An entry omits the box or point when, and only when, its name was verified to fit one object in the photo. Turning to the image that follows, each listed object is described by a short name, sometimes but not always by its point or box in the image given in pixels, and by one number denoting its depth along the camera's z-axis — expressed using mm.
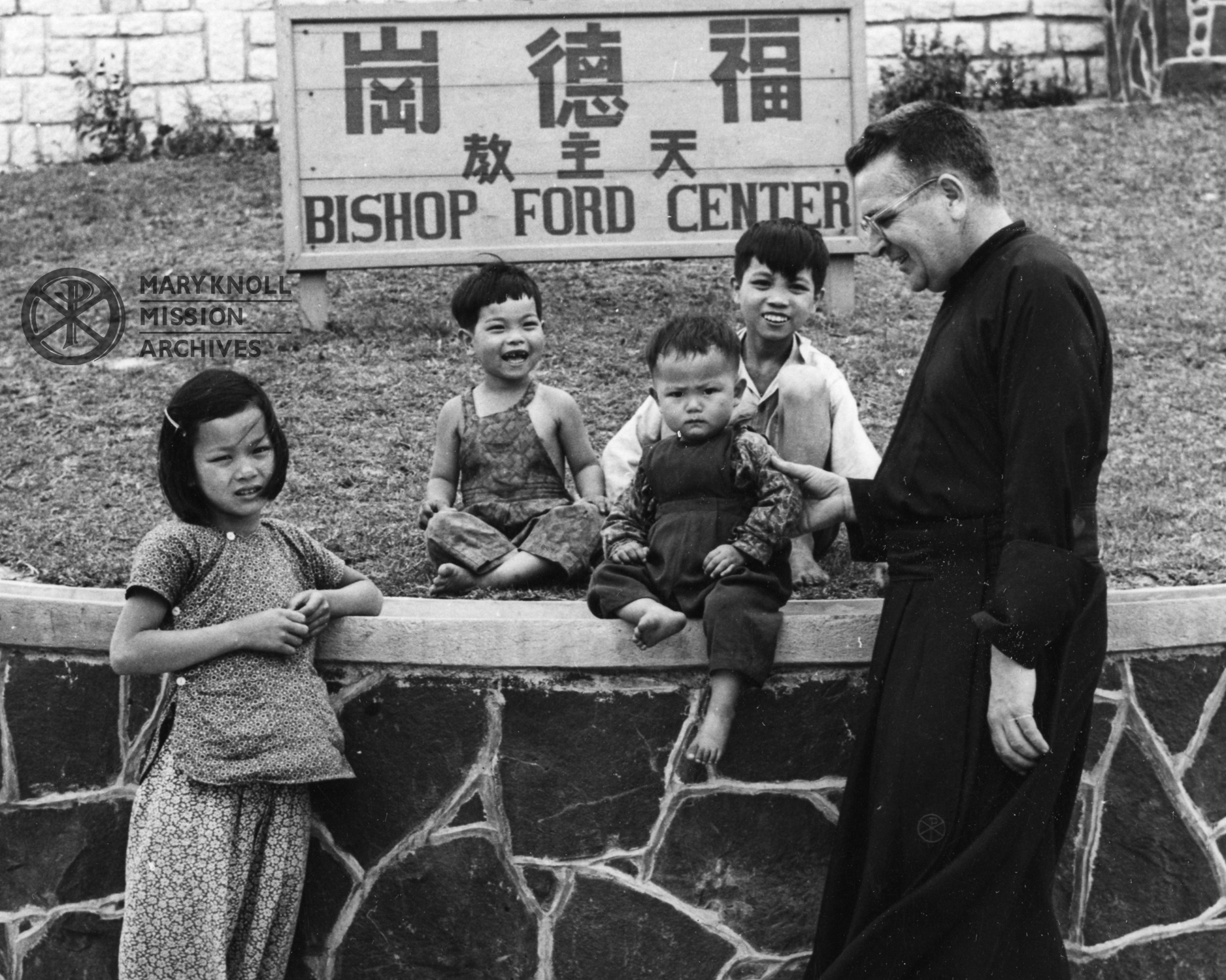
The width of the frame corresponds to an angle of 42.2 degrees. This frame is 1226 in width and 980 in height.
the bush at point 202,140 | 10188
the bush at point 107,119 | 10203
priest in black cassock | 2781
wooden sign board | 6383
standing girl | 3260
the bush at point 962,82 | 10133
